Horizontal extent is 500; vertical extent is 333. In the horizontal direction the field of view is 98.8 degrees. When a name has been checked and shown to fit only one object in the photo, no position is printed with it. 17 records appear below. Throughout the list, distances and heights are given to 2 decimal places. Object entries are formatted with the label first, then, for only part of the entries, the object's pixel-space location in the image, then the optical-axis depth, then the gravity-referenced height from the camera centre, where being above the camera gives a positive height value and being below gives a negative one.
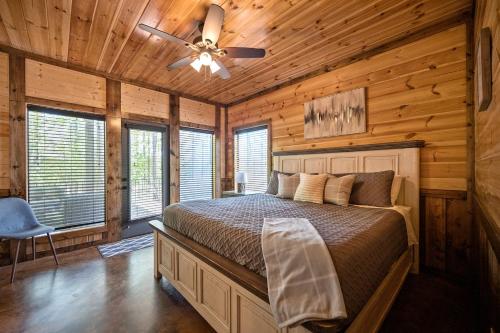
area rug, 3.13 -1.26
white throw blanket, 0.96 -0.56
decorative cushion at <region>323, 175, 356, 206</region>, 2.43 -0.29
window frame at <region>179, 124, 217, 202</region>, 4.89 +0.19
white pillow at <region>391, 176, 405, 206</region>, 2.40 -0.27
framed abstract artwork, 2.96 +0.74
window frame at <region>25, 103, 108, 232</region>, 2.94 +0.76
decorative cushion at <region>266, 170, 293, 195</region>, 3.40 -0.31
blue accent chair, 2.49 -0.67
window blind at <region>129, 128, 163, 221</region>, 3.86 -0.14
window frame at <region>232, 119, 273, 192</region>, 4.22 +0.69
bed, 1.17 -0.63
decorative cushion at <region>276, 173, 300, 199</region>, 2.97 -0.30
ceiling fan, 1.86 +1.17
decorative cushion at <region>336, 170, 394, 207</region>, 2.31 -0.28
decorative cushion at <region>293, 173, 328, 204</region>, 2.60 -0.30
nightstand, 4.04 -0.55
